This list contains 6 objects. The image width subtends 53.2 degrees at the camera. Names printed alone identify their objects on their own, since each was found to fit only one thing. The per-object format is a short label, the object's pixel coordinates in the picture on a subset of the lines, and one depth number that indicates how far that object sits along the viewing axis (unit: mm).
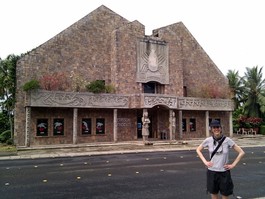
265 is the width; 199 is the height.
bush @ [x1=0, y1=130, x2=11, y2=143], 27203
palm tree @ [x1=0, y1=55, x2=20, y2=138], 24594
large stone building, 23781
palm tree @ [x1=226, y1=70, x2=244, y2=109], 44656
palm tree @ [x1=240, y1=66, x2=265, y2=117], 41156
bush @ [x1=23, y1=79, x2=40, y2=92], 21562
